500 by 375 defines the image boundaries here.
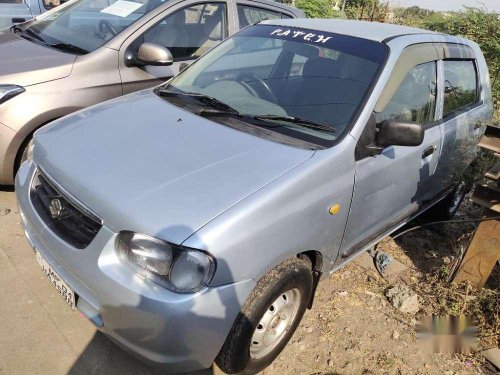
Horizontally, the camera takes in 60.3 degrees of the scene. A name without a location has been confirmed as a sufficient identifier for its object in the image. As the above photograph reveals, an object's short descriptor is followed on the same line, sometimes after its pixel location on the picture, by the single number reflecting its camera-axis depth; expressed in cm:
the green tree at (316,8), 1697
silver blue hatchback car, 186
